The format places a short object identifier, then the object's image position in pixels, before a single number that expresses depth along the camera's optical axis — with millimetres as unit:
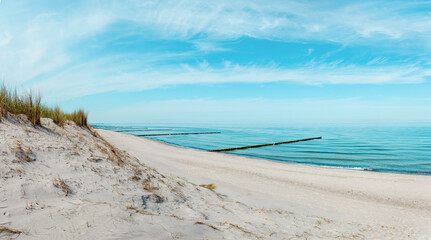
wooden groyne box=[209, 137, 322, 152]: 28328
